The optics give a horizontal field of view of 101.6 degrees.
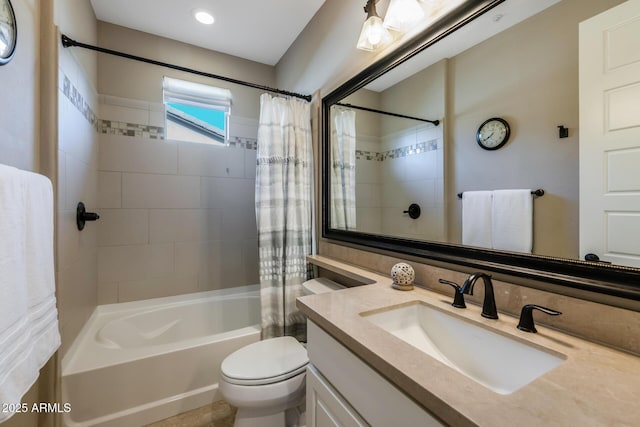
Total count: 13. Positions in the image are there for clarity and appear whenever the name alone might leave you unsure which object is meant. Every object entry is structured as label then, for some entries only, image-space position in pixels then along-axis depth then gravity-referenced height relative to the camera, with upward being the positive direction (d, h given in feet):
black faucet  2.68 -0.86
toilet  3.94 -2.69
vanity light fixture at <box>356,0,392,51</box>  4.23 +2.96
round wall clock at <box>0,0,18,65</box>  2.88 +2.10
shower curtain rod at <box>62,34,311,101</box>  4.45 +2.99
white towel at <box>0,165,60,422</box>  2.24 -0.68
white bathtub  4.47 -2.95
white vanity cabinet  1.91 -1.60
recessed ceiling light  6.24 +4.80
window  7.43 +3.06
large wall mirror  2.51 +1.01
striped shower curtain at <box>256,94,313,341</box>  5.97 +0.01
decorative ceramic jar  3.61 -0.93
